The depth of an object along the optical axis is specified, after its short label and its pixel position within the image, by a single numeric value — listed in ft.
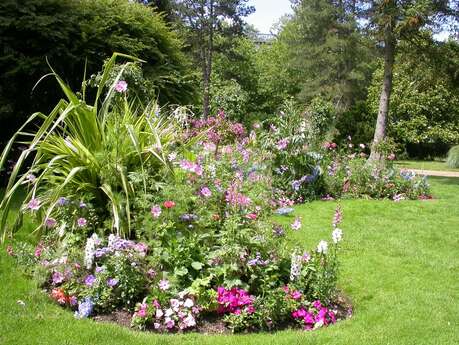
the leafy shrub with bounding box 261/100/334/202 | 24.12
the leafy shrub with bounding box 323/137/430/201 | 25.88
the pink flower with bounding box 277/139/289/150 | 23.75
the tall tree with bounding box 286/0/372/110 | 80.79
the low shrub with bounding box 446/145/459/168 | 53.57
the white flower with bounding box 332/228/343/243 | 10.93
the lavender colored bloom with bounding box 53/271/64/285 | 11.03
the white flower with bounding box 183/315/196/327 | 9.99
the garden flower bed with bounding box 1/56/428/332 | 10.42
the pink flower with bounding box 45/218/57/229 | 12.17
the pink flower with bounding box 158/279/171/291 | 10.29
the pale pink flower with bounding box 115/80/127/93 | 14.16
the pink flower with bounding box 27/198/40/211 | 11.89
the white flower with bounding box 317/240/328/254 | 11.05
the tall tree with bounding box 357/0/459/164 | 34.99
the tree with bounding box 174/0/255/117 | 75.15
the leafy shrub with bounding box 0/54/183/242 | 12.06
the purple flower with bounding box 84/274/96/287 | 10.53
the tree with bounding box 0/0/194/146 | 21.49
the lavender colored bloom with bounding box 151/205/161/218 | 11.27
